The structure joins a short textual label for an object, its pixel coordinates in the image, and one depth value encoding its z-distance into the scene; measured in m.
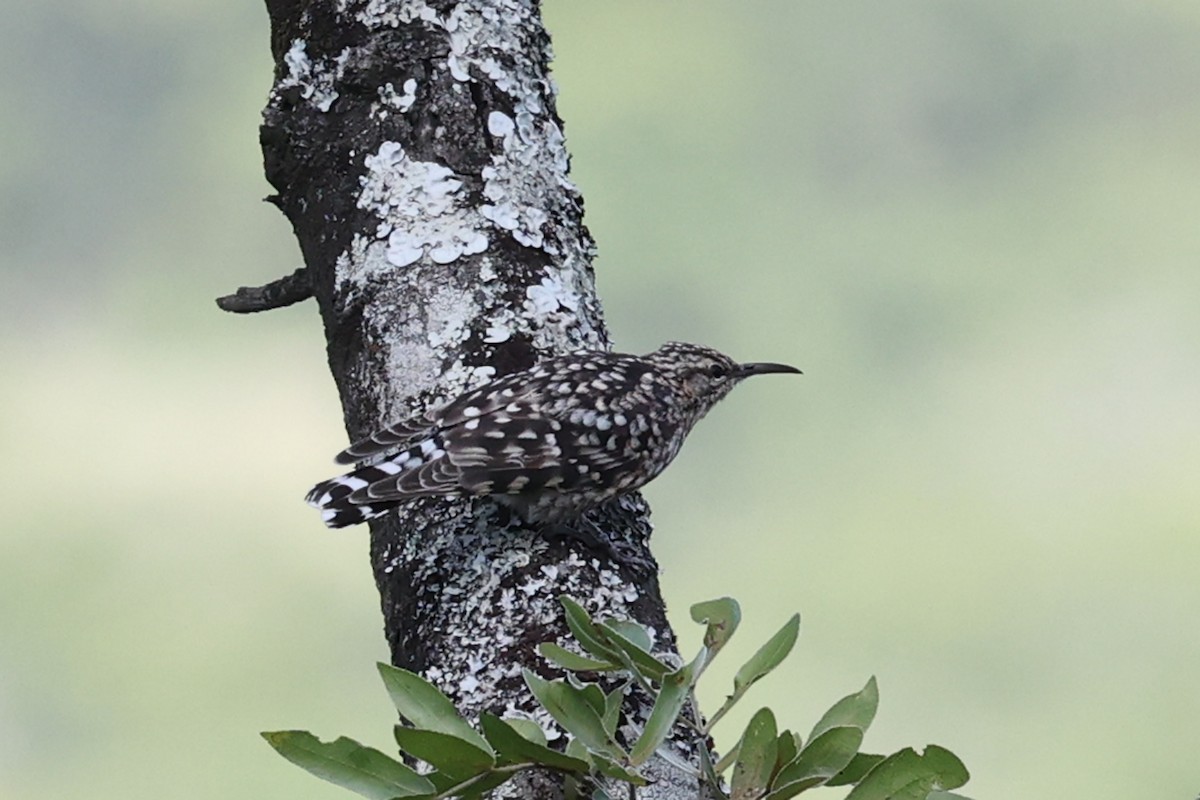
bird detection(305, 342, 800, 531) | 6.57
